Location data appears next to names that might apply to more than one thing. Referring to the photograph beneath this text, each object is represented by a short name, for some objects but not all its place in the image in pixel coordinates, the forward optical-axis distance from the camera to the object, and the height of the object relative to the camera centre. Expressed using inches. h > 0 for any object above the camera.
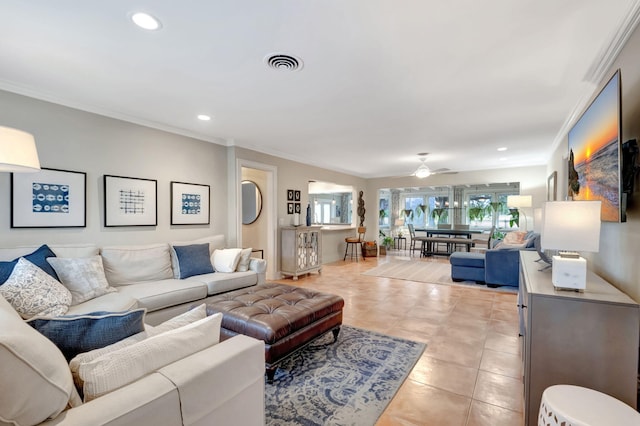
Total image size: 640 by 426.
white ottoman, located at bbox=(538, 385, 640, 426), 47.6 -33.3
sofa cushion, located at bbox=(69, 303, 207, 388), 39.7 -20.8
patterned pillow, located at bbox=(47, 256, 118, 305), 101.8 -24.5
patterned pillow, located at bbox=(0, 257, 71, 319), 81.5 -24.5
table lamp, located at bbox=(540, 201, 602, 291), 62.9 -4.8
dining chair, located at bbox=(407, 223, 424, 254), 361.5 -38.1
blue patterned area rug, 73.6 -50.8
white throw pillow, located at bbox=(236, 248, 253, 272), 157.3 -27.3
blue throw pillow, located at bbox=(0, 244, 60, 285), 88.6 -17.6
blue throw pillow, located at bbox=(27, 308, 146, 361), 42.0 -18.2
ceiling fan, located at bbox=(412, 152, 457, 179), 225.5 +32.7
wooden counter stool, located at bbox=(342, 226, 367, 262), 314.2 -32.8
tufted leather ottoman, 86.1 -34.0
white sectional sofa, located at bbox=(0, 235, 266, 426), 31.1 -23.2
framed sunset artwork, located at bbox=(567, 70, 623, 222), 68.4 +16.6
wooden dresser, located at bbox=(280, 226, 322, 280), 218.1 -30.8
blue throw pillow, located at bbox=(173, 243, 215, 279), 139.8 -24.9
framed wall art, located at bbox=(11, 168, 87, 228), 109.6 +3.5
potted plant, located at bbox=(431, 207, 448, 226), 428.8 -4.1
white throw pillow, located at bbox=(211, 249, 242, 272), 151.0 -26.1
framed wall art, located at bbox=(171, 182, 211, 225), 160.7 +3.3
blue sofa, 187.9 -36.4
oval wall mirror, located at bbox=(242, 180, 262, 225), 235.8 +6.3
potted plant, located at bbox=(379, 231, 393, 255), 356.8 -40.9
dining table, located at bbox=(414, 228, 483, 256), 323.3 -31.3
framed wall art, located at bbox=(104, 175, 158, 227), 134.3 +3.6
